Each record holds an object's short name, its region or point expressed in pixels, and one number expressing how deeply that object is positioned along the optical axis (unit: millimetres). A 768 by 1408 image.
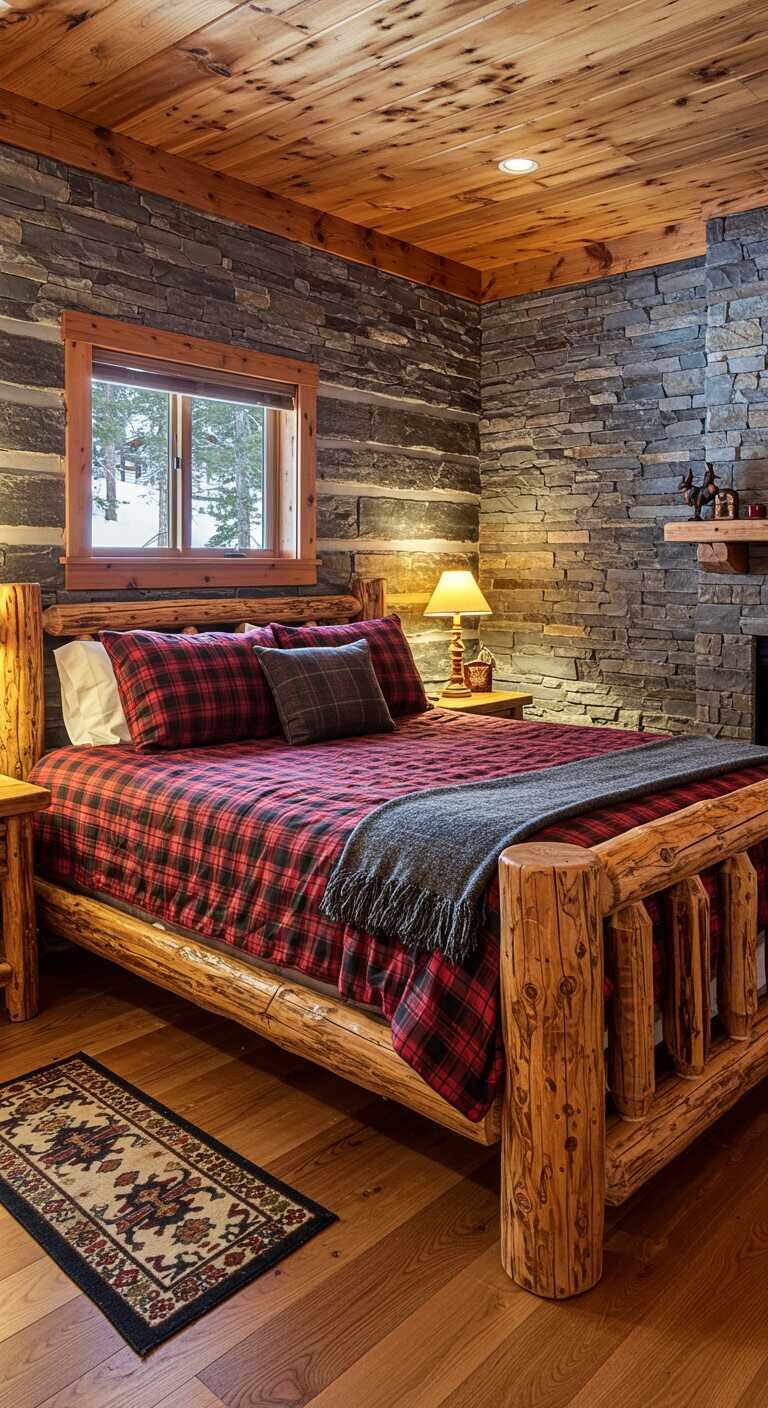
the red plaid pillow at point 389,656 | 3988
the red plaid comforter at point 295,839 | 1918
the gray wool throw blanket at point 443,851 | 1956
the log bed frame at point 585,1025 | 1767
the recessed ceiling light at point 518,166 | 3877
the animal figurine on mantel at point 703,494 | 4336
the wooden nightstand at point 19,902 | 2924
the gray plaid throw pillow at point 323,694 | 3465
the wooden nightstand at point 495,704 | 4637
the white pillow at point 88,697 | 3488
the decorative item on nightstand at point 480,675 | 4996
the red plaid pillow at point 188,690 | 3318
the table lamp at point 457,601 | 4914
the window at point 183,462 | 3668
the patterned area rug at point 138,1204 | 1871
